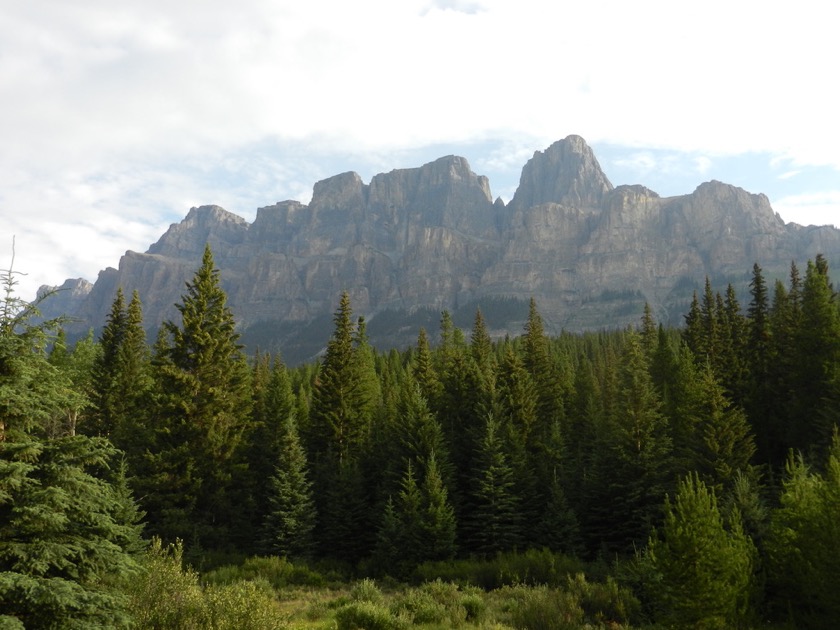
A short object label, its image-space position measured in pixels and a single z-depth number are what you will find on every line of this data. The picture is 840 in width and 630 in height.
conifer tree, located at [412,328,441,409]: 50.34
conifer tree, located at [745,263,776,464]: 44.97
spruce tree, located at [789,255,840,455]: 39.03
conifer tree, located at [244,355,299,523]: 38.80
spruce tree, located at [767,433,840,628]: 16.39
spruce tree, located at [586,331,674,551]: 31.53
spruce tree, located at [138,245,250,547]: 32.44
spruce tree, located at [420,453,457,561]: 30.98
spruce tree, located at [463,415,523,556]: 32.97
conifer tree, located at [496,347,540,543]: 35.56
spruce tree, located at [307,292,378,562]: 36.47
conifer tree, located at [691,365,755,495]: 31.02
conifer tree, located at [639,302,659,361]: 68.40
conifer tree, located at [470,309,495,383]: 52.31
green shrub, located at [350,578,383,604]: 22.00
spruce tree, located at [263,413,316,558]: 33.84
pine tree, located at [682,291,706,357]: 55.97
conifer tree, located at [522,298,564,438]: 54.59
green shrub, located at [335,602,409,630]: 17.12
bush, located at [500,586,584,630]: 18.25
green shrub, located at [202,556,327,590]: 27.02
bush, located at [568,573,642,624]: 19.72
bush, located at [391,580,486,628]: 18.73
